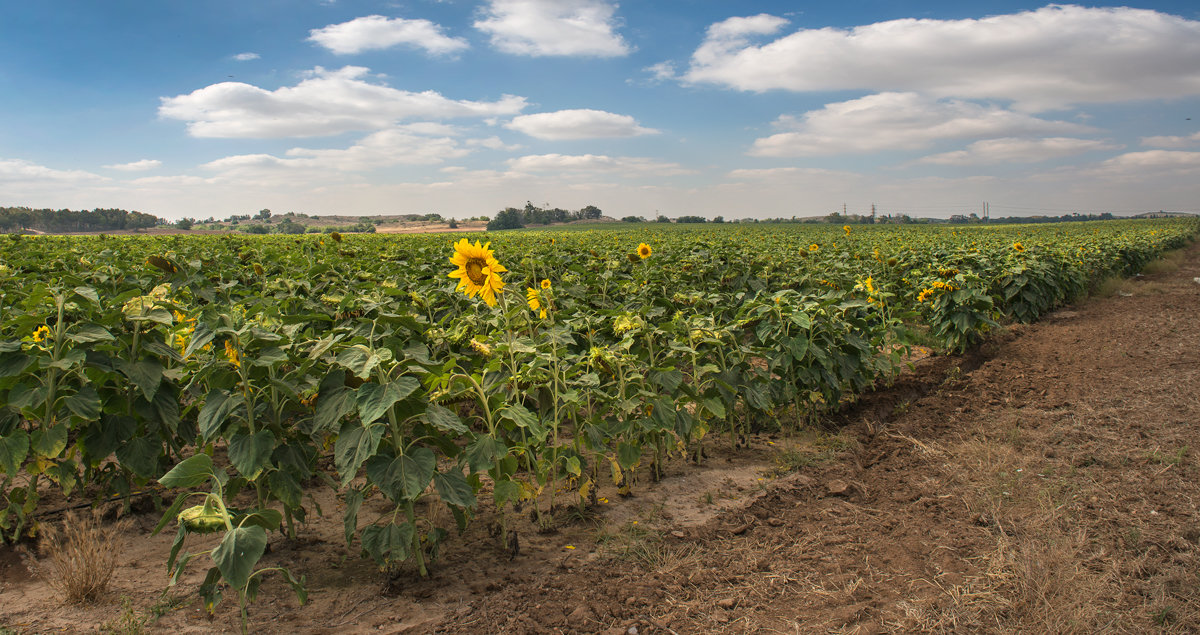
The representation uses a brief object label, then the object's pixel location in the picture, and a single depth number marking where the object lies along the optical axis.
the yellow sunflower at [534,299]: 3.47
